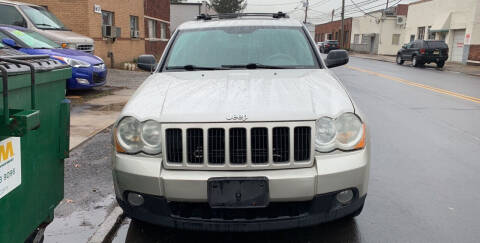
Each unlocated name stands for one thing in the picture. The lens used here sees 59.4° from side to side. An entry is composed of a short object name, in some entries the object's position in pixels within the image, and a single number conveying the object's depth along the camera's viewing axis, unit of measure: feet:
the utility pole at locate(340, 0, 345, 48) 178.45
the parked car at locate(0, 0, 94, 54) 36.83
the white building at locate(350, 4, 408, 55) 160.45
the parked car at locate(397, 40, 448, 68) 82.74
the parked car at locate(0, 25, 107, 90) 30.01
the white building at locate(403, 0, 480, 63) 92.43
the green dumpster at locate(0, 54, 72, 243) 6.86
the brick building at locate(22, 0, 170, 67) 51.39
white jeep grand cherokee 9.02
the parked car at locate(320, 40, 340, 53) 159.27
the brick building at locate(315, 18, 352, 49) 205.87
